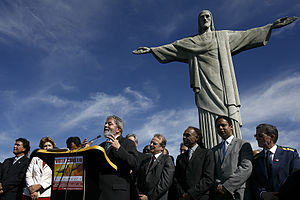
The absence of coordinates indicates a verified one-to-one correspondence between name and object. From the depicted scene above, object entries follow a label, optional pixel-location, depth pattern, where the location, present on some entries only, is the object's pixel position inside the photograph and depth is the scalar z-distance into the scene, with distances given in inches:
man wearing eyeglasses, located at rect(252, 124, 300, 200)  134.1
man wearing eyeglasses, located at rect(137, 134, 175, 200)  161.5
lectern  130.5
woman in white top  182.9
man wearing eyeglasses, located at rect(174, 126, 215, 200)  144.5
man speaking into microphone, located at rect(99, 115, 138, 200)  138.2
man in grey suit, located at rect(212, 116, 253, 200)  139.1
